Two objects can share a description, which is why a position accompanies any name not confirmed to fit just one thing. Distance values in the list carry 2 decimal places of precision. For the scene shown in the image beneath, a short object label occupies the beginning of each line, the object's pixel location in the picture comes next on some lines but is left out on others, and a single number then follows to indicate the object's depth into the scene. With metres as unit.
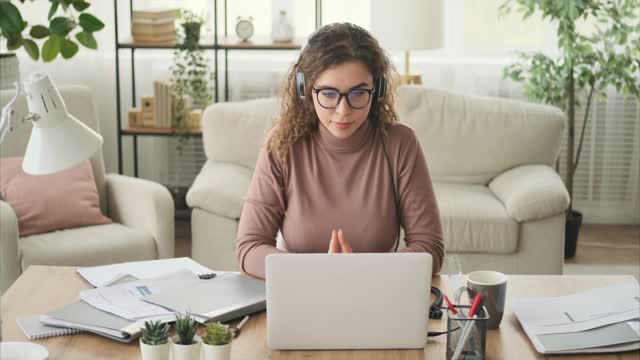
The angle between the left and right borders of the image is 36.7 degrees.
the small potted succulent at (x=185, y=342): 1.58
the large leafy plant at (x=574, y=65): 4.37
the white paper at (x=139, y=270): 2.07
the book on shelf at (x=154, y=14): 4.65
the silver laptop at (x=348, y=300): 1.65
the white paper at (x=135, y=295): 1.84
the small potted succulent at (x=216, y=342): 1.58
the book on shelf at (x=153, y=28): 4.66
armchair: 3.24
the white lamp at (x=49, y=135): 1.52
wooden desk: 1.71
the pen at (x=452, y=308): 1.68
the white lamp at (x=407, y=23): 4.37
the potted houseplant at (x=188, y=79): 4.68
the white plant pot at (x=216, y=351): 1.58
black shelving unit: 4.66
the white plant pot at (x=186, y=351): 1.58
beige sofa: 3.71
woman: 2.17
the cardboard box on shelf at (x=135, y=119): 4.77
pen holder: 1.66
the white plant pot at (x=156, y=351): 1.59
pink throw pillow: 3.54
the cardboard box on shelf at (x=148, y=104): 4.73
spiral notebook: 1.78
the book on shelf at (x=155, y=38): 4.68
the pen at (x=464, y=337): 1.66
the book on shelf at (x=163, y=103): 4.66
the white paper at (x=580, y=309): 1.82
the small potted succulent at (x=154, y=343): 1.59
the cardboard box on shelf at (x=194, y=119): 4.73
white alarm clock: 4.75
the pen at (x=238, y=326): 1.79
